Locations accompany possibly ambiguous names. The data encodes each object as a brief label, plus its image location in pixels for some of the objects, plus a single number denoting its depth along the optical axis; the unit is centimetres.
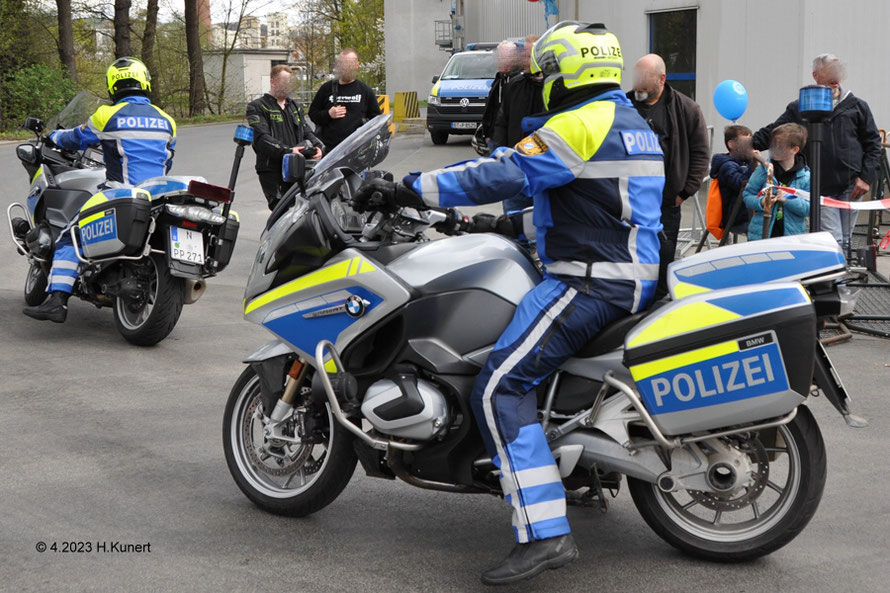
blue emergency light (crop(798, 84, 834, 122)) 580
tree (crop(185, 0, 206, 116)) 4506
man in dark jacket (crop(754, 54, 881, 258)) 830
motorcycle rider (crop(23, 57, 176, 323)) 763
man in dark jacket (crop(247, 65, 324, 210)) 971
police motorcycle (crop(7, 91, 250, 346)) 720
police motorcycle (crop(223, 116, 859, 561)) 357
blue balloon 886
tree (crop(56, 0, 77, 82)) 3546
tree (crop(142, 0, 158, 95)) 4272
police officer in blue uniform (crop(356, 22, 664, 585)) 374
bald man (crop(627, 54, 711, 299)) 739
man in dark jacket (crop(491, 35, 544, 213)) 830
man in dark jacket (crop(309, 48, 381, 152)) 1046
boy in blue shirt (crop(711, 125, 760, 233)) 834
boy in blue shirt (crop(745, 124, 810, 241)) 779
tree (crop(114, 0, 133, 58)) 3862
